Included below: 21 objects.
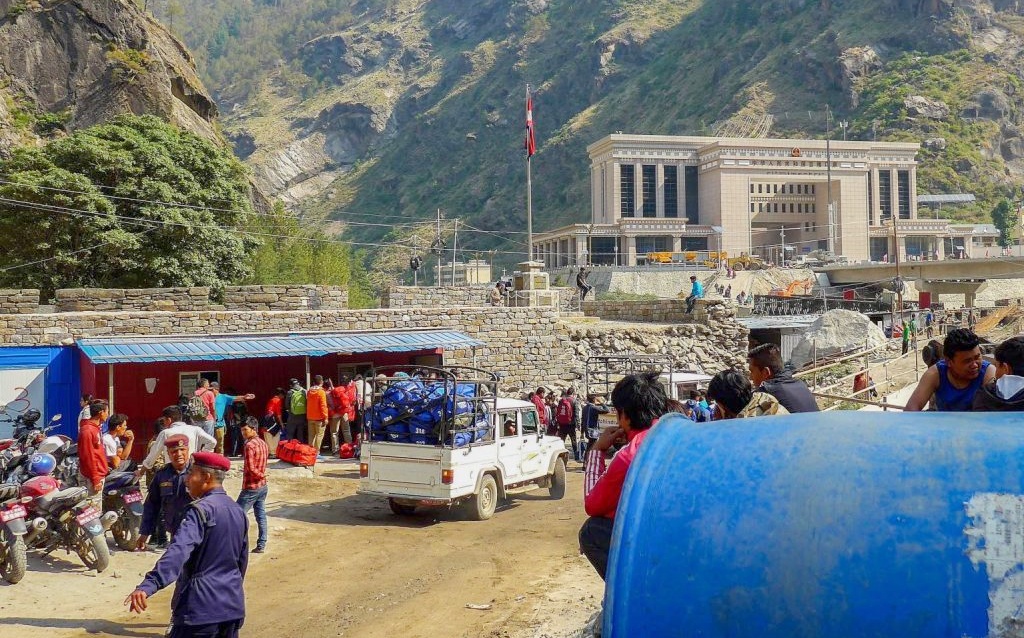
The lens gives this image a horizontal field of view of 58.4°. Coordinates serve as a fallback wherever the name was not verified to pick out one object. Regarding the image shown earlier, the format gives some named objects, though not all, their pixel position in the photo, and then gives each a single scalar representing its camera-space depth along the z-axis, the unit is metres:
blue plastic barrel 2.82
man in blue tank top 5.56
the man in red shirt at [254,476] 10.18
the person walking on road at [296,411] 17.48
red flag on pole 31.02
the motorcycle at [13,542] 8.62
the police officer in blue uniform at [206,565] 4.76
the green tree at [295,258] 46.33
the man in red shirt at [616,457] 4.41
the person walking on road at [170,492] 7.67
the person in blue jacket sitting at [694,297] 27.24
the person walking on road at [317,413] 17.12
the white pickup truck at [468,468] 12.01
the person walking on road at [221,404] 16.22
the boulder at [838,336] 29.02
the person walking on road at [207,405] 14.55
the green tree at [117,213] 27.72
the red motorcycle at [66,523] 9.00
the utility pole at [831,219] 76.12
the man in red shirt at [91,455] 10.49
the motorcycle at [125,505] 10.07
